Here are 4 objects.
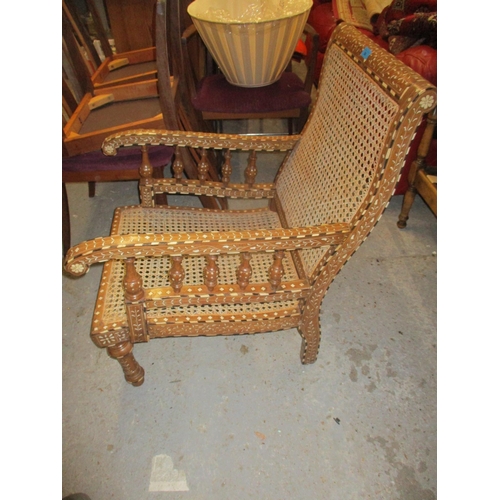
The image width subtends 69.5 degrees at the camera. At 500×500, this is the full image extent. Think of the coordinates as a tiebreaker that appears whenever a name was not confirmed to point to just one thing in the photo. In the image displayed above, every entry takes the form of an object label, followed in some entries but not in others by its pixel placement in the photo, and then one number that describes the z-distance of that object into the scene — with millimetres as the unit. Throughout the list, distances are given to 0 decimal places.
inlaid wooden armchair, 959
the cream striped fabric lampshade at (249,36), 1648
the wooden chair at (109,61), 2166
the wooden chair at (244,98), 1988
